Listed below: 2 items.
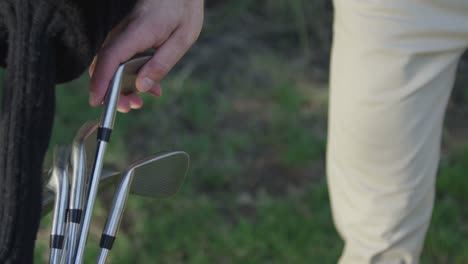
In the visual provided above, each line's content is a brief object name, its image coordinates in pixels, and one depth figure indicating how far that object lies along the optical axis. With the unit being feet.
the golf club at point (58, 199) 4.88
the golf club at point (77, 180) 4.92
